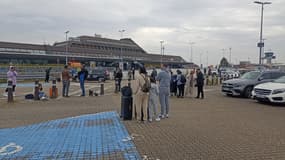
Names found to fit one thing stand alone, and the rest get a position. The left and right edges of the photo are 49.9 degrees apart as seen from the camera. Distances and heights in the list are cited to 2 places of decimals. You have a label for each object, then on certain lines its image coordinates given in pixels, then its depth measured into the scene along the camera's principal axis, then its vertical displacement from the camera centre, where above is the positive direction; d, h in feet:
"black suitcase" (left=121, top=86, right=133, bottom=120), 30.91 -3.42
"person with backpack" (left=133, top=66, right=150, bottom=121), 29.21 -2.20
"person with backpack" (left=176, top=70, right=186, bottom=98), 57.21 -2.33
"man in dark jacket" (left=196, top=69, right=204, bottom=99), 55.06 -2.23
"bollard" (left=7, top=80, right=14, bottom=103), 46.39 -3.75
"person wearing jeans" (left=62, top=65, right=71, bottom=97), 54.85 -1.86
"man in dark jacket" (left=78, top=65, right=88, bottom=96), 56.95 -1.34
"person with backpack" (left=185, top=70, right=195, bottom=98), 59.75 -2.84
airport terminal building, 236.63 +15.53
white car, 45.29 -3.33
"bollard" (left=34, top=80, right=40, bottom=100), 48.89 -3.94
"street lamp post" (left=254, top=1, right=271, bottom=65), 109.81 +12.68
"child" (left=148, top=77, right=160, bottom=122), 31.22 -3.11
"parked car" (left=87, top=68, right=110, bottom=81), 118.21 -2.36
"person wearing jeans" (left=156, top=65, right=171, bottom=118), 32.30 -1.86
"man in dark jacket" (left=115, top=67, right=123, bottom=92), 67.00 -2.67
